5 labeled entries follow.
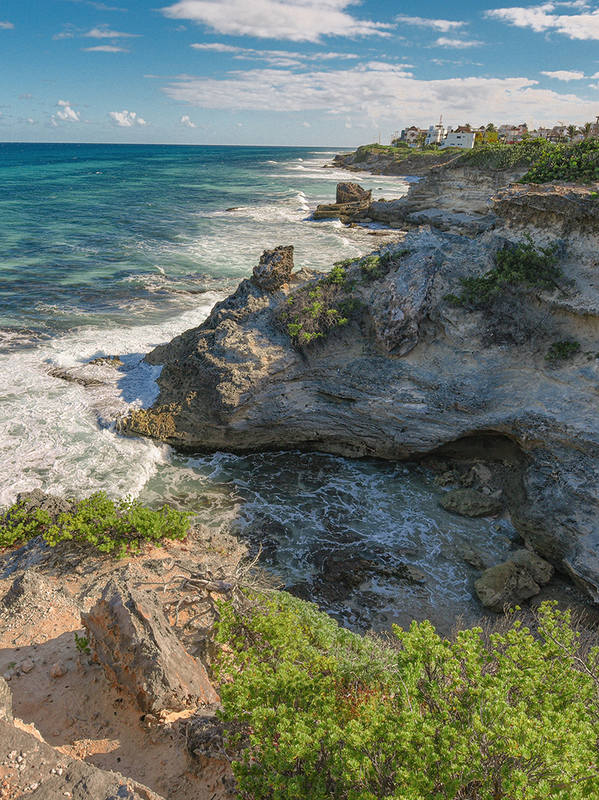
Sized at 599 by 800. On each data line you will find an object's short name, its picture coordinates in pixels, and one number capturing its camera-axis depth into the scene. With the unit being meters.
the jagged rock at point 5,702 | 6.22
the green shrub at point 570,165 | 17.83
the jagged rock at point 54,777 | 5.03
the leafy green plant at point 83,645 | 8.01
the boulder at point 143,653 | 7.11
